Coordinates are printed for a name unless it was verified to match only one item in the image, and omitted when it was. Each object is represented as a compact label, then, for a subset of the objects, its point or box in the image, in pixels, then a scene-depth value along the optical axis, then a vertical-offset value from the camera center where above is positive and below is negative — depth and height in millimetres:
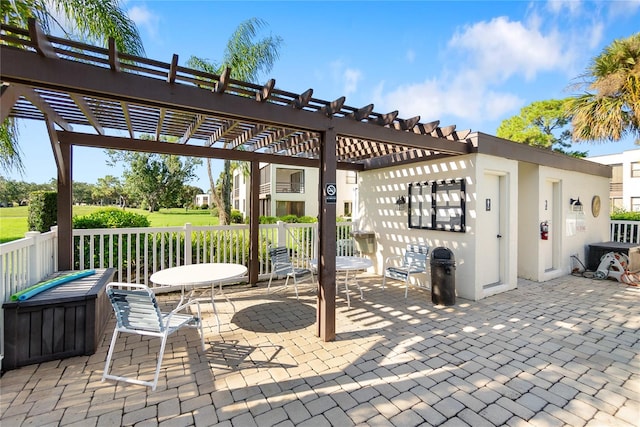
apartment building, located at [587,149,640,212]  18281 +2425
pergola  2199 +1168
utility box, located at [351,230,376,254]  6719 -587
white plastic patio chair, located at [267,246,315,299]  4965 -925
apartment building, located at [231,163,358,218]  20562 +1803
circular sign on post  3443 +285
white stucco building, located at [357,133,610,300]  4984 +115
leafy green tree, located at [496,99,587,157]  16547 +5440
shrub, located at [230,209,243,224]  19853 -218
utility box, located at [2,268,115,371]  2721 -1133
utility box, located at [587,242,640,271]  6641 -846
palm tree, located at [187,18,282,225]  8844 +5111
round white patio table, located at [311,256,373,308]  4595 -819
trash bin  4609 -1041
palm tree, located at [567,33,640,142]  6617 +2957
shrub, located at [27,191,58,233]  5934 +109
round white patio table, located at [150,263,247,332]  3258 -750
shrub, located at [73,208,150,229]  5770 -120
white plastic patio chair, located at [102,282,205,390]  2510 -944
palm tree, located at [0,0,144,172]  4098 +3194
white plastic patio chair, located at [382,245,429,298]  5039 -901
